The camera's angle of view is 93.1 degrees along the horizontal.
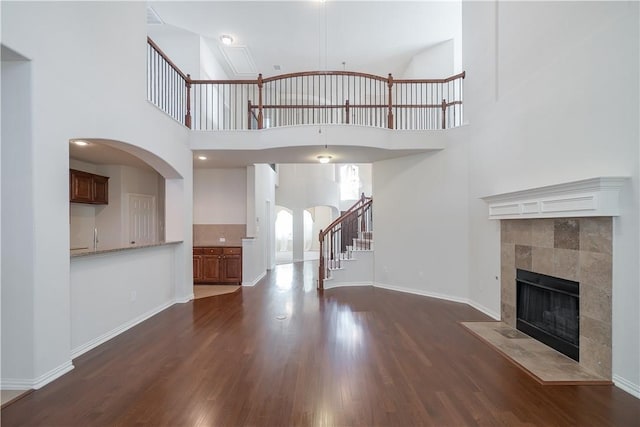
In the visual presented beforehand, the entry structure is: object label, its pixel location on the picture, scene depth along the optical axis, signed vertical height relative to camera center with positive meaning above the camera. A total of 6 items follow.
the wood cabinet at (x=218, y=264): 6.71 -1.15
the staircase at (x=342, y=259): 6.37 -1.04
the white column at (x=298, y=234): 11.01 -0.81
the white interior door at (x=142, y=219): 6.88 -0.16
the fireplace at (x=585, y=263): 2.61 -0.51
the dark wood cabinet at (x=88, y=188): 5.71 +0.49
